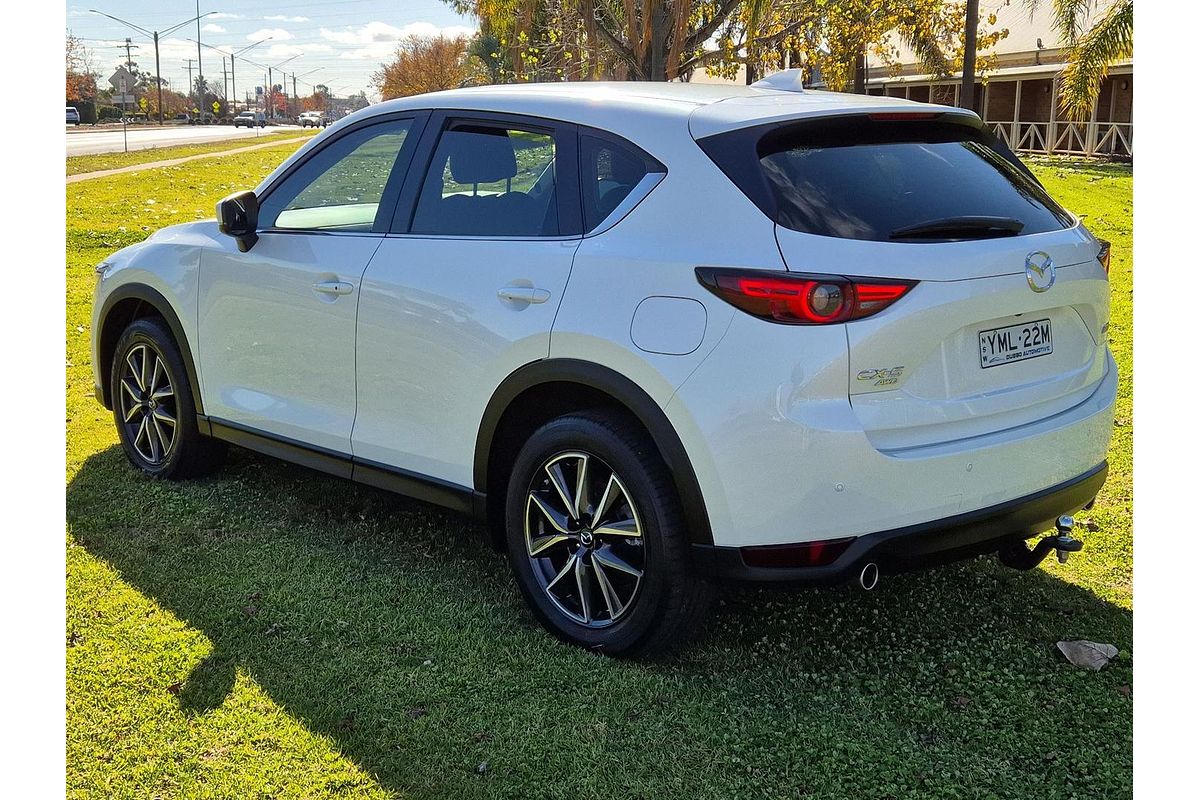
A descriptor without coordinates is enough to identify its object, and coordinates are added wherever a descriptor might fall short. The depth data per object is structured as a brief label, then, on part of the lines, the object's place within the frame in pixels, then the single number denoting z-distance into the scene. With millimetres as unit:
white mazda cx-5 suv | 3227
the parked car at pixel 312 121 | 116250
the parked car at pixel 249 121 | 105750
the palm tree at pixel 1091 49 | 22906
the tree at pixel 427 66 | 65575
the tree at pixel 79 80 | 89625
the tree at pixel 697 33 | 15156
